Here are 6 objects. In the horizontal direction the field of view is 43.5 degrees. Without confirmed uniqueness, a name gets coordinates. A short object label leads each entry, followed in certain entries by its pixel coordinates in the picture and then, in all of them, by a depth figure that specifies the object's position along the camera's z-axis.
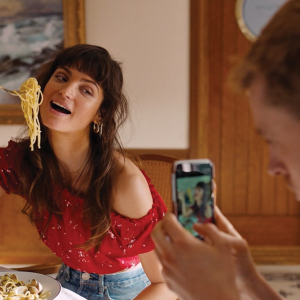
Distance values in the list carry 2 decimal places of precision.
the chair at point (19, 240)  2.79
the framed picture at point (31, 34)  2.69
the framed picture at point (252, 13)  2.75
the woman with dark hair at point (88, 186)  1.26
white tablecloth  0.95
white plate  0.94
